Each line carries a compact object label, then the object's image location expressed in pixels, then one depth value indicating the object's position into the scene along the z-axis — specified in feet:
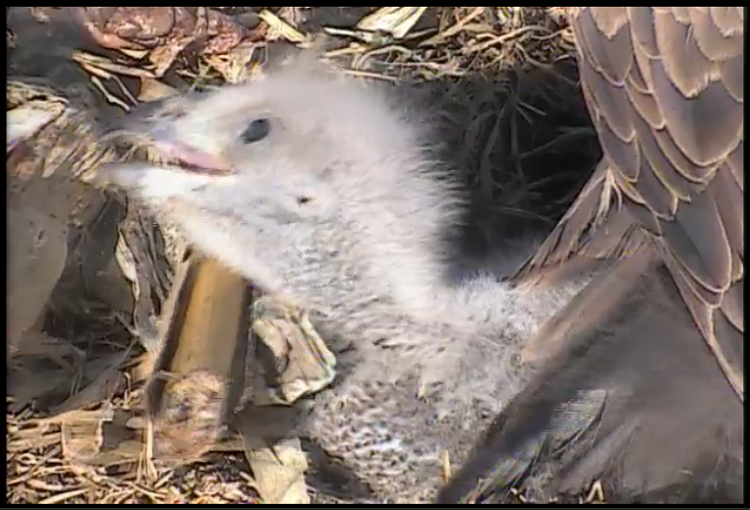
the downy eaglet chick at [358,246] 9.47
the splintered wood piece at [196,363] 9.46
